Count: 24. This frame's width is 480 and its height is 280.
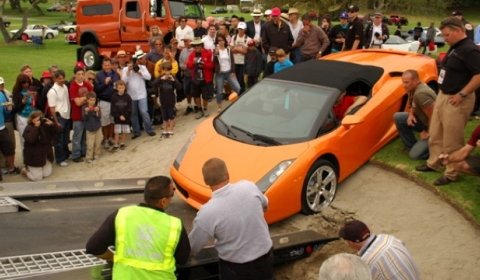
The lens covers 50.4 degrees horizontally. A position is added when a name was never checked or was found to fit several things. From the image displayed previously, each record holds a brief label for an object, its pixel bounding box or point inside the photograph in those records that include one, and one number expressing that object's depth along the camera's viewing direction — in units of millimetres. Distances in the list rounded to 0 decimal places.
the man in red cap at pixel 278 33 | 11945
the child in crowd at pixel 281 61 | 10500
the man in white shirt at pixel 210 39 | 12602
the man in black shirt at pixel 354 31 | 12320
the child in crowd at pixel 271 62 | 11258
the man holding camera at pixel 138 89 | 10984
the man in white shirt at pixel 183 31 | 14461
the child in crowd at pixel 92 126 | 10031
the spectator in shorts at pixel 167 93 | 10922
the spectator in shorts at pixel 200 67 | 11539
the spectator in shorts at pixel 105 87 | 10594
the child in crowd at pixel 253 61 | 11945
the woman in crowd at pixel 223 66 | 11703
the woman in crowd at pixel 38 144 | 9266
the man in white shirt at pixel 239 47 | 12344
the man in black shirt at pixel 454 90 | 6500
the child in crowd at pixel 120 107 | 10477
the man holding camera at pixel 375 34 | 12766
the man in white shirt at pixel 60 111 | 9805
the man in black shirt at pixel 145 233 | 3562
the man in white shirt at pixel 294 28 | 12445
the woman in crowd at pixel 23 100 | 9617
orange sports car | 6418
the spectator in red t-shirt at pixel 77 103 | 10102
